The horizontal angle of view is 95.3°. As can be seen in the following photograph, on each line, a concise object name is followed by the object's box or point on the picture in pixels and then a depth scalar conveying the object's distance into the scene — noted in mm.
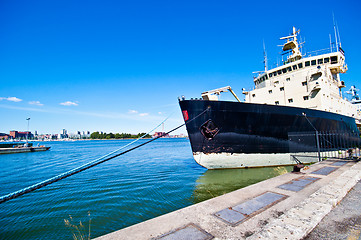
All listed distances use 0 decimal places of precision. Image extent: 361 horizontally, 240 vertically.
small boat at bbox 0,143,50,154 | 35653
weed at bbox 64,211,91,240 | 4494
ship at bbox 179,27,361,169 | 10367
